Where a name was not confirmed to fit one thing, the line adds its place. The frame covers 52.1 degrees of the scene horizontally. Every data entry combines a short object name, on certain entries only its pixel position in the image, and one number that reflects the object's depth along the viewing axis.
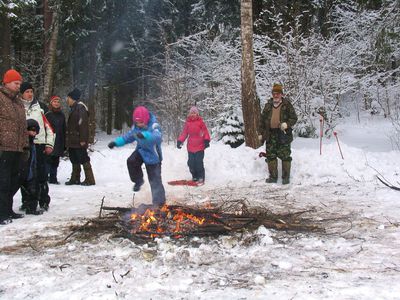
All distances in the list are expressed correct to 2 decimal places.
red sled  9.40
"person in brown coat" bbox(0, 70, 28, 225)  5.81
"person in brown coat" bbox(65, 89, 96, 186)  9.22
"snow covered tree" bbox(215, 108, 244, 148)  14.22
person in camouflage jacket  8.92
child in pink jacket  9.69
